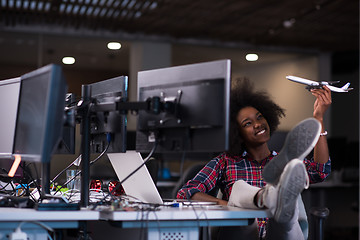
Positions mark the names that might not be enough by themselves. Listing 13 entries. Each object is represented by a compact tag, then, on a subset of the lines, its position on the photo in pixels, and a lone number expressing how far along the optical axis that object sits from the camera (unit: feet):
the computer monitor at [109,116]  7.55
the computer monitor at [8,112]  7.61
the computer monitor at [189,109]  6.57
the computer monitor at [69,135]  8.45
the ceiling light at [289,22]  23.17
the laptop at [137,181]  7.76
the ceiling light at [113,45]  25.35
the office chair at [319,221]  8.37
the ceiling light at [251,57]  28.25
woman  9.01
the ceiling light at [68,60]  23.81
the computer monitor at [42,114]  6.09
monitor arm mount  6.89
